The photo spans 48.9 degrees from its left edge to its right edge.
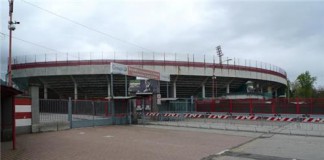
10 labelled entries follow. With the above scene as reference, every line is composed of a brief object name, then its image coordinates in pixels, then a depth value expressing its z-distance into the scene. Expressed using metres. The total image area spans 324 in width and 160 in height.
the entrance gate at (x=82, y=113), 19.15
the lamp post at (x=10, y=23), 25.28
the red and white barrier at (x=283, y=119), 21.11
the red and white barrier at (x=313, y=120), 19.74
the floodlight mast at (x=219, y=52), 59.97
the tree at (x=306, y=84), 76.12
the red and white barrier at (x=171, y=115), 27.66
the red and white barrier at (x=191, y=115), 26.14
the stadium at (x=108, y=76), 51.78
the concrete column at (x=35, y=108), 17.72
